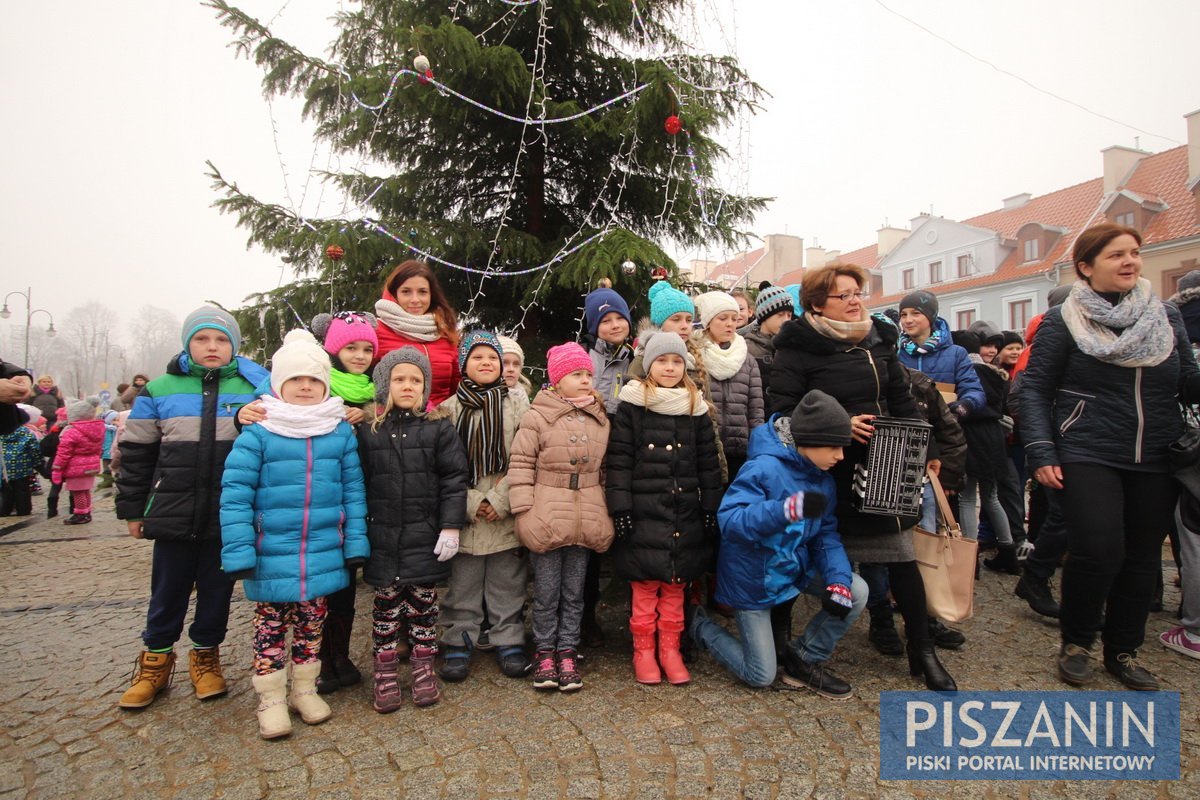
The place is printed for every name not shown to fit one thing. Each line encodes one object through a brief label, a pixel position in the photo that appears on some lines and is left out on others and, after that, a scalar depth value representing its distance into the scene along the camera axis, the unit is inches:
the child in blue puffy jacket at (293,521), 122.6
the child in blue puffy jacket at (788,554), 124.9
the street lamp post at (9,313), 1268.7
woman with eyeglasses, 134.8
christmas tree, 202.8
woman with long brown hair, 167.8
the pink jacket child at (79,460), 365.7
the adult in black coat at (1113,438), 132.3
